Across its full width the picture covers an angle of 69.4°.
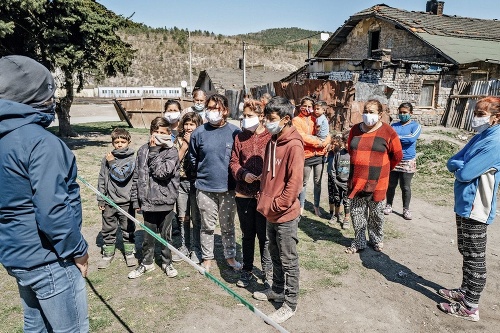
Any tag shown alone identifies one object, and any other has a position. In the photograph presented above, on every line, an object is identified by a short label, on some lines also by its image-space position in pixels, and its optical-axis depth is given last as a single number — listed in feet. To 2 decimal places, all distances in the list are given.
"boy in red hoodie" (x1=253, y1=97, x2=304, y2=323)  10.32
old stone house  55.42
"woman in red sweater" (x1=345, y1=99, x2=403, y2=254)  14.47
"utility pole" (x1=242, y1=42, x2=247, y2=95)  95.67
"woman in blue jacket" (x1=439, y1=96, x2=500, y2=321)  10.36
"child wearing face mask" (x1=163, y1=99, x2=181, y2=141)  15.84
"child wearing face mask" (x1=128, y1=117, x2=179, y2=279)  12.85
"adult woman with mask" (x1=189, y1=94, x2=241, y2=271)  12.88
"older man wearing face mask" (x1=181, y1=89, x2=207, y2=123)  17.34
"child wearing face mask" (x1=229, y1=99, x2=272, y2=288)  12.20
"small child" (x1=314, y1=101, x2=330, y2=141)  18.10
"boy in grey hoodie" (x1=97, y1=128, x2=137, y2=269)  14.08
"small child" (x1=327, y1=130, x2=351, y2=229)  18.70
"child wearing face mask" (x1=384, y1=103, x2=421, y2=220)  19.11
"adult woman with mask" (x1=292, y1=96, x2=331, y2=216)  17.66
